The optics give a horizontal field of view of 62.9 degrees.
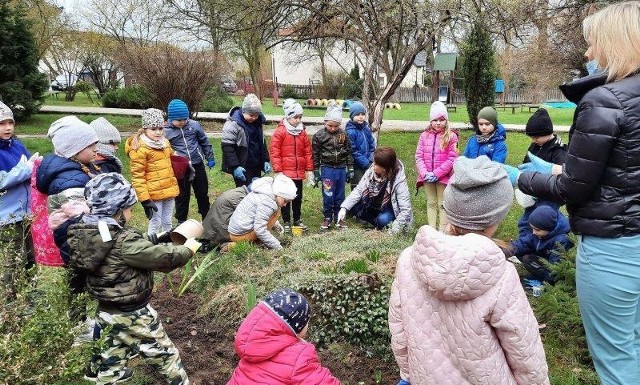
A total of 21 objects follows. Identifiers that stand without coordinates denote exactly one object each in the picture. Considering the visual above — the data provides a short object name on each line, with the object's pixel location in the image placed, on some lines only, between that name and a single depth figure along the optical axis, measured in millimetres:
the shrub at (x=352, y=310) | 3525
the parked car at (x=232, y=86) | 42938
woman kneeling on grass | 5648
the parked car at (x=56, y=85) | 36806
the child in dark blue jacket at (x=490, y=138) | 5809
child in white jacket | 4953
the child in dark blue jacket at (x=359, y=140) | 6807
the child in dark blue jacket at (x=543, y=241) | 4488
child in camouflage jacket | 2736
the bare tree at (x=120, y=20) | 28781
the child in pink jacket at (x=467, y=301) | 1716
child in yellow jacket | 5570
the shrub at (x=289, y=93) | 35775
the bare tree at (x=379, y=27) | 9180
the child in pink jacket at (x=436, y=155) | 6152
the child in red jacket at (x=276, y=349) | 2098
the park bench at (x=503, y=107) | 29972
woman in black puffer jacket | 2029
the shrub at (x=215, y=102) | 20734
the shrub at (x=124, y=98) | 21219
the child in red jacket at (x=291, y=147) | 6535
